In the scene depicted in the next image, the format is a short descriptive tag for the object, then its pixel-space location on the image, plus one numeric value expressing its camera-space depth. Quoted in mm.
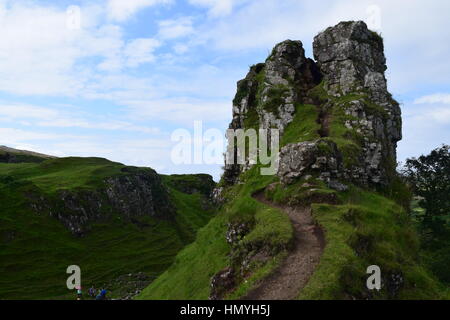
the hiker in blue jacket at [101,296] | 45219
